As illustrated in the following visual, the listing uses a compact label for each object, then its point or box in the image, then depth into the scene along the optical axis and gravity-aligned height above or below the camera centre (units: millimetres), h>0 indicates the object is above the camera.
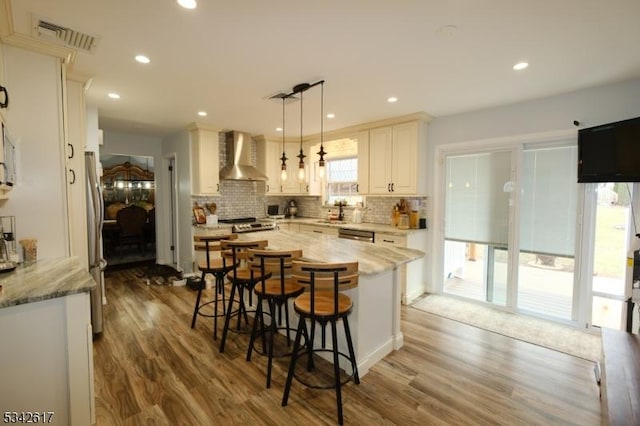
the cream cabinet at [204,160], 4750 +665
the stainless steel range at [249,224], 4789 -429
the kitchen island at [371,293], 2301 -786
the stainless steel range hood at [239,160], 5043 +720
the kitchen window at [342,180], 5258 +361
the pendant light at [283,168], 3158 +357
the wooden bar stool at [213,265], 2879 -667
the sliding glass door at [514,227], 3283 -335
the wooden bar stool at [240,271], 2506 -656
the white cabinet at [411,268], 3873 -949
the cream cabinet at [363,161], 4578 +615
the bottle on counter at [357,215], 5027 -264
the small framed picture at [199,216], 4852 -277
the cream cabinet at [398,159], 4039 +596
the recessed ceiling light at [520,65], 2428 +1147
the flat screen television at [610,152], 2541 +450
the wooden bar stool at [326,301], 1854 -729
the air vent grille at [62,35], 1910 +1145
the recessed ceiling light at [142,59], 2352 +1157
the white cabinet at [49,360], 1451 -847
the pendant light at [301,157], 2933 +447
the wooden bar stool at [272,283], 2152 -703
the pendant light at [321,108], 2922 +1158
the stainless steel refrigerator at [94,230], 2842 -312
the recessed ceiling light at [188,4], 1660 +1138
